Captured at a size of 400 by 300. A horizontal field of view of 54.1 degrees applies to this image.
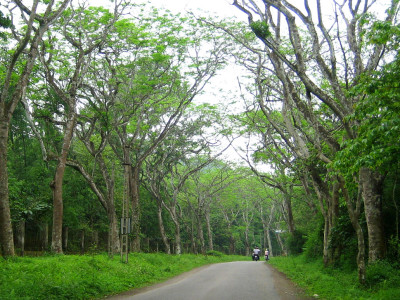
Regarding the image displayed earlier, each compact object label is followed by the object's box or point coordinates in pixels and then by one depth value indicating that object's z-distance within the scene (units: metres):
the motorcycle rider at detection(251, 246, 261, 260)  36.84
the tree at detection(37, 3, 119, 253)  16.17
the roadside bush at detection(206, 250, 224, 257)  41.03
